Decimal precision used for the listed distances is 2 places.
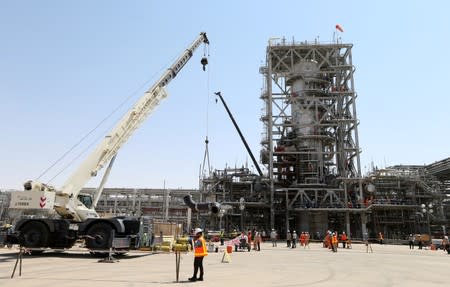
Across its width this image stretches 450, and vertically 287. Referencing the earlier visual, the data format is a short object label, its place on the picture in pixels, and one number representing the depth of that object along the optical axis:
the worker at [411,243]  35.28
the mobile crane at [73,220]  18.44
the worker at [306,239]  32.59
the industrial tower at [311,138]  48.78
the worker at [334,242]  27.38
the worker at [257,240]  28.62
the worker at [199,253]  11.29
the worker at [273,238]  34.97
